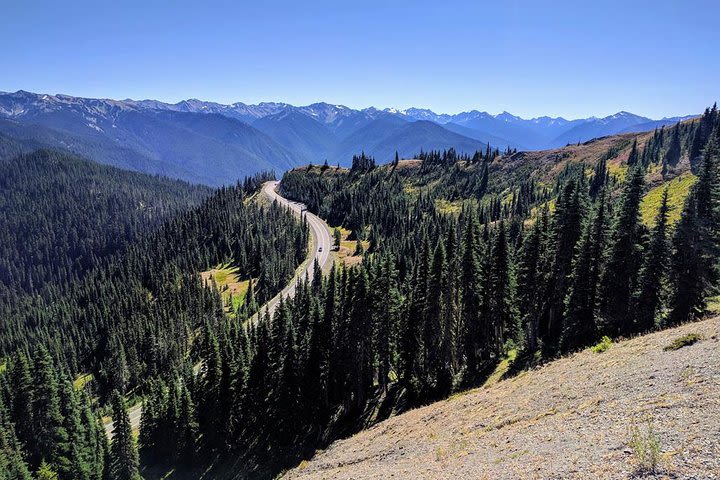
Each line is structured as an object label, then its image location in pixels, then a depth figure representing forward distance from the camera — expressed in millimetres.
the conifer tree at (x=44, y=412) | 66750
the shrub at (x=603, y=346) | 32875
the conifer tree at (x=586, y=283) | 42594
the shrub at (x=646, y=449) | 14695
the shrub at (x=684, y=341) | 26266
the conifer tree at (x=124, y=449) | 60344
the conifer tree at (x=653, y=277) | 39562
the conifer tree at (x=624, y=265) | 41250
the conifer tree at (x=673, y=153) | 168975
